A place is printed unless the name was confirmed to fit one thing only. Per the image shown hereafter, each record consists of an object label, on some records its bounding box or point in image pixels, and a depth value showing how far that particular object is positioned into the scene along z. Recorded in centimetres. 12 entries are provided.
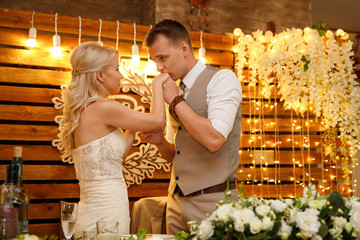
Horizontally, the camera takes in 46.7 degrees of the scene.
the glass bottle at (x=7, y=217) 112
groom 208
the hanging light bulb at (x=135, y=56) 446
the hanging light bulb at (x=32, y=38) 409
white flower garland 497
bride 234
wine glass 159
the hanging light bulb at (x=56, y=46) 418
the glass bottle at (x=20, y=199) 126
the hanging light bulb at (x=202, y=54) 473
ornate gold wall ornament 446
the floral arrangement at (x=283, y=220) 119
